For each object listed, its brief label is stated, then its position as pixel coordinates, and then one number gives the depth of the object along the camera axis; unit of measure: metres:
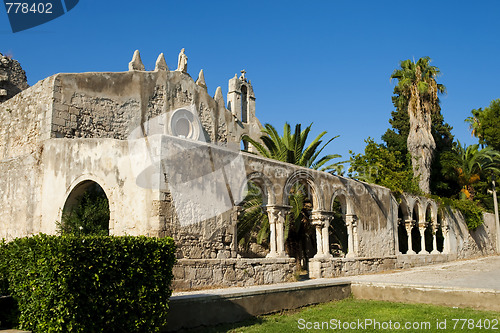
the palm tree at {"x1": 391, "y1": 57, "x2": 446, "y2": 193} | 24.61
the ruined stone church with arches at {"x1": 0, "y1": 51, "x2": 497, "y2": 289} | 10.26
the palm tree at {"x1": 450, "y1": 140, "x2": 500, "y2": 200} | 29.53
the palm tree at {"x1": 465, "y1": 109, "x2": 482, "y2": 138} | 38.17
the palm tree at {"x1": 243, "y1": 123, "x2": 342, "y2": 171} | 17.67
